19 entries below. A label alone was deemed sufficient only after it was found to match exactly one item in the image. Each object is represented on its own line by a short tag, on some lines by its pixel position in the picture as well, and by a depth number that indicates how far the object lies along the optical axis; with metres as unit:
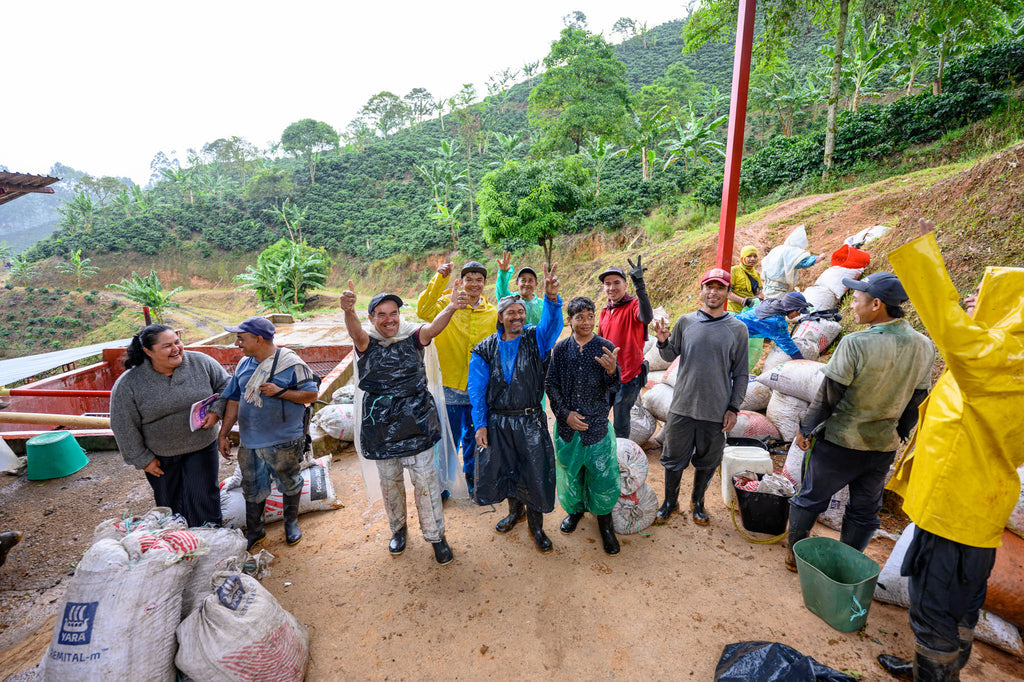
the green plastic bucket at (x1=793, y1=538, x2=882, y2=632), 2.11
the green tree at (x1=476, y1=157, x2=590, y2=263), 14.64
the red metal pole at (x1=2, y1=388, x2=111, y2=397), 4.74
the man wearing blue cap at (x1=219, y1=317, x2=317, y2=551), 2.71
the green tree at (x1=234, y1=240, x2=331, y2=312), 19.67
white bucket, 3.18
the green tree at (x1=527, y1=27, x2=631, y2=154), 20.05
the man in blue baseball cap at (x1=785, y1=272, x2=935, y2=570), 2.18
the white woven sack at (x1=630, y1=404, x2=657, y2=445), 4.05
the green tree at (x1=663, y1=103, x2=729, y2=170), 17.09
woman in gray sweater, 2.44
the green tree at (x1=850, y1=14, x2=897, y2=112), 13.73
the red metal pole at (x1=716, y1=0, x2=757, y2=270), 4.64
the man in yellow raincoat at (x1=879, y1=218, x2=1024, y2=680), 1.48
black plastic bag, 1.69
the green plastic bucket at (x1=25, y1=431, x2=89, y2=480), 4.19
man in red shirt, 3.34
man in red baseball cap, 2.80
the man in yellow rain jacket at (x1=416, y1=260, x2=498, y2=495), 3.33
